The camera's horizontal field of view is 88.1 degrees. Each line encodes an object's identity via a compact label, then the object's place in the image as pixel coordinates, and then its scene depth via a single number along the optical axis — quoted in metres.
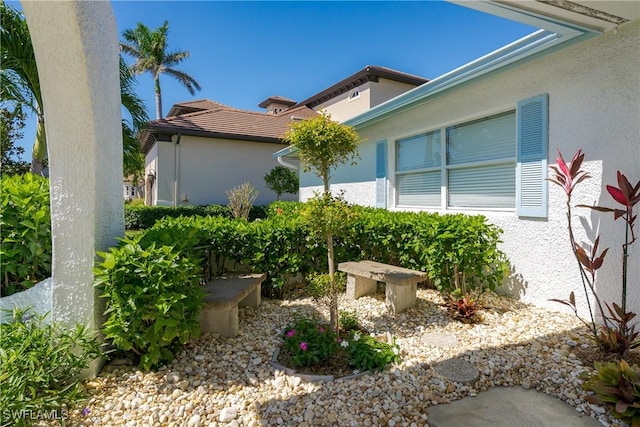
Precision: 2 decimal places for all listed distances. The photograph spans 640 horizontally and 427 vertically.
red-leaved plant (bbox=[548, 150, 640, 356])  2.85
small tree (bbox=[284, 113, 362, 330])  3.32
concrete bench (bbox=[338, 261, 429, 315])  4.04
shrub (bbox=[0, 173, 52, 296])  3.02
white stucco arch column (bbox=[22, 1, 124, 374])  2.51
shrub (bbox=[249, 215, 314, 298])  4.56
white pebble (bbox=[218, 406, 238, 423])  2.31
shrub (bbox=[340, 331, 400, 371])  2.84
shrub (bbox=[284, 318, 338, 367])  2.91
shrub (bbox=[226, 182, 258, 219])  10.78
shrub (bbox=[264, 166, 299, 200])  13.98
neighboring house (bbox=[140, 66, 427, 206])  13.93
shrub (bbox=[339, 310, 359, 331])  3.58
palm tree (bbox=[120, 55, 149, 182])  8.73
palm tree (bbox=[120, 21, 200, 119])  23.80
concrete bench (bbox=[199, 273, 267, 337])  3.35
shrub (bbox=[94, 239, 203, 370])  2.61
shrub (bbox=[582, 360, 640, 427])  2.15
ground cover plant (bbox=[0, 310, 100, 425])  2.06
